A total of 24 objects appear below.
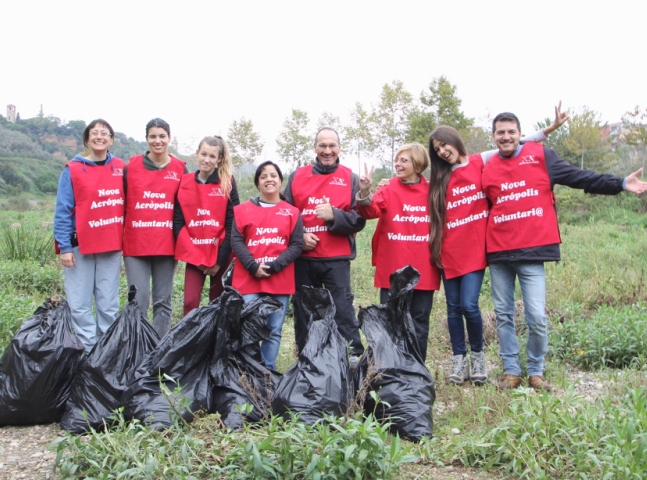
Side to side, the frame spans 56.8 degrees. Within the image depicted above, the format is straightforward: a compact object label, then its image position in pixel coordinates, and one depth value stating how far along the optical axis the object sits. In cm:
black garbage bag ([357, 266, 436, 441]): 329
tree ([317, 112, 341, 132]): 3506
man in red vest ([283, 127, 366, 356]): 434
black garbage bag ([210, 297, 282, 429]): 344
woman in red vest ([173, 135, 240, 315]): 445
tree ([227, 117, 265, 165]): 3660
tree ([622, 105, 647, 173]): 2681
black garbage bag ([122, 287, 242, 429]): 326
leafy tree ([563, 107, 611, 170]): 2709
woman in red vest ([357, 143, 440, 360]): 425
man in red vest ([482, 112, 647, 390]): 394
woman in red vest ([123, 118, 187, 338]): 442
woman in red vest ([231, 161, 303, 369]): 414
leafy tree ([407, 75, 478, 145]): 2894
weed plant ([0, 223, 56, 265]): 888
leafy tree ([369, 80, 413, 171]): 3250
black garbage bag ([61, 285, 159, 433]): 349
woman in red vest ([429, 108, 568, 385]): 414
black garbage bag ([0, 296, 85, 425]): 361
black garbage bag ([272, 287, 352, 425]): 313
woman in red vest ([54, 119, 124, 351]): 428
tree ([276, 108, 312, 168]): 3475
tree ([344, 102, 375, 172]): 3347
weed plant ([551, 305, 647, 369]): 467
